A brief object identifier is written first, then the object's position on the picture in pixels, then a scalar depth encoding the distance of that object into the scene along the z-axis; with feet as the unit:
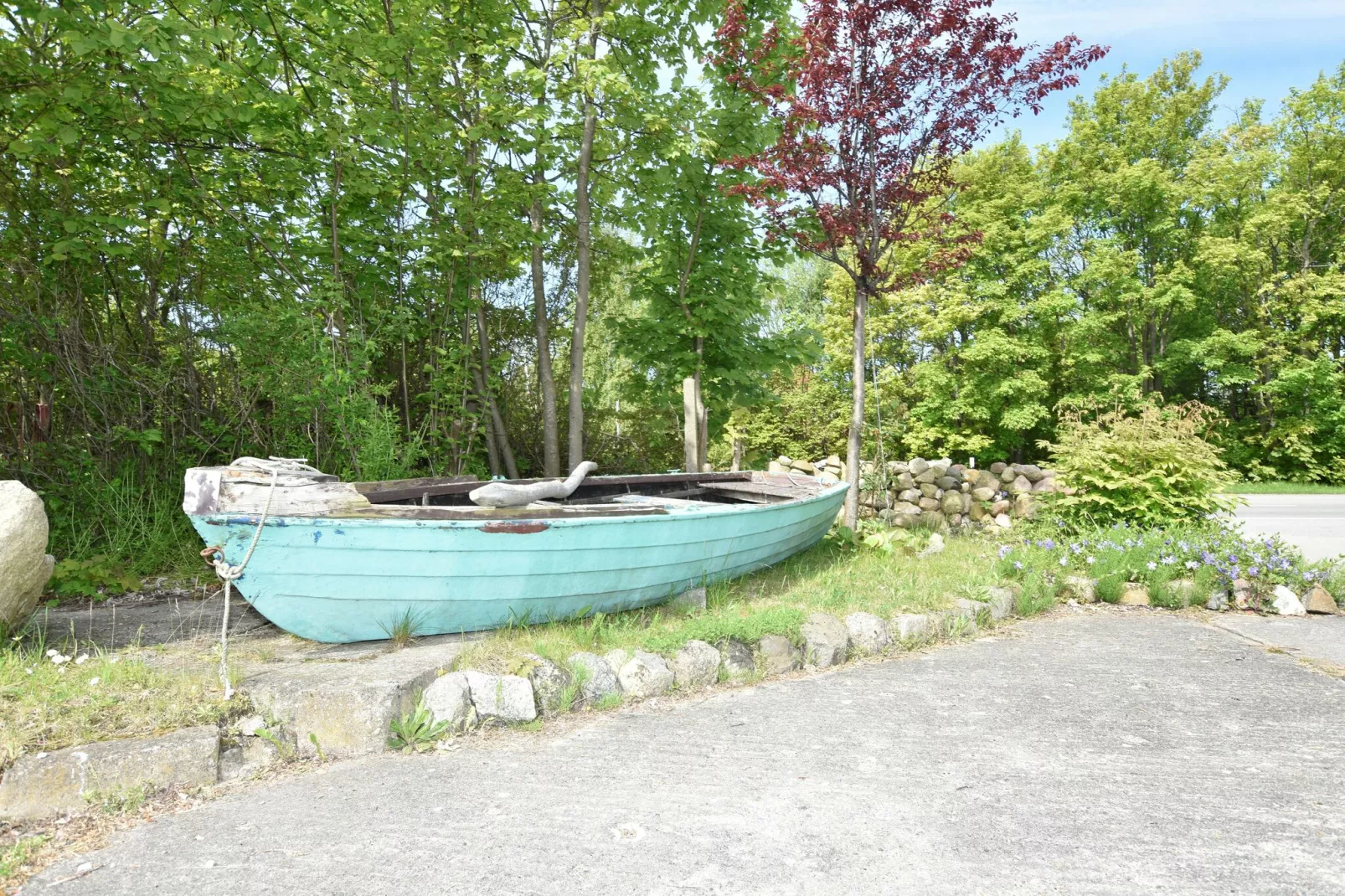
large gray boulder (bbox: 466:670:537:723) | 11.02
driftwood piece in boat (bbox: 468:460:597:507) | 14.15
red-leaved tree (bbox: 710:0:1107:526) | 20.22
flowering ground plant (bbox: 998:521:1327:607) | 18.65
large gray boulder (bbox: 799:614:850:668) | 14.14
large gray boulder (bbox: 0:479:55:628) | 11.46
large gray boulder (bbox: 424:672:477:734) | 10.72
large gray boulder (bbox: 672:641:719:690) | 12.72
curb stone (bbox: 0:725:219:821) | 8.48
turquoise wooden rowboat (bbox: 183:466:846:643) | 11.39
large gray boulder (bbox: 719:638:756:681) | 13.23
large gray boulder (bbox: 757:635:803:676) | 13.62
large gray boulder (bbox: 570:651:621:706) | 11.85
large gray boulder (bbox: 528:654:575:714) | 11.47
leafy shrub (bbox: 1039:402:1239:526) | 21.36
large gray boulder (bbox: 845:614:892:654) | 14.93
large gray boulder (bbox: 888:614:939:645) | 15.48
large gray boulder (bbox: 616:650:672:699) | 12.21
